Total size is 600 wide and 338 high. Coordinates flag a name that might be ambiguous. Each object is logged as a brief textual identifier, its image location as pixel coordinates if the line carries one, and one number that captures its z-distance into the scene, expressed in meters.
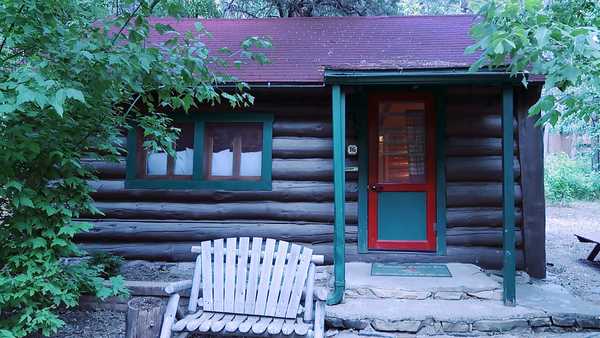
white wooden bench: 3.22
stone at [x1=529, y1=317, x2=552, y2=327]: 3.89
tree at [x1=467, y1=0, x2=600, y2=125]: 2.76
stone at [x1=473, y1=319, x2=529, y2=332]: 3.81
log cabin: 5.29
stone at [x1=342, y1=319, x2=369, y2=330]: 3.86
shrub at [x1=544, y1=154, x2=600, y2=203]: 15.69
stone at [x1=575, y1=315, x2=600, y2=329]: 3.90
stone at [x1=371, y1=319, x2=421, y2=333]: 3.83
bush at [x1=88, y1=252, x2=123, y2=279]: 4.77
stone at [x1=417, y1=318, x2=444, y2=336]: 3.83
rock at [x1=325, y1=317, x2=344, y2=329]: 3.92
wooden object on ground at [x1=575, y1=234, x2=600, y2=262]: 6.32
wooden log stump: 3.18
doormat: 4.79
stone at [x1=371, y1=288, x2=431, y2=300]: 4.30
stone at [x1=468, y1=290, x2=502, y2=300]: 4.29
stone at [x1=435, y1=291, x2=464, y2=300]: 4.30
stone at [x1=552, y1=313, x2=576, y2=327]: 3.90
